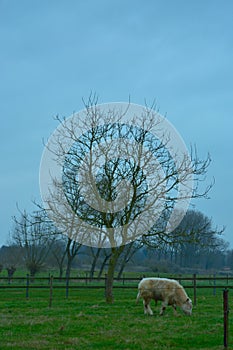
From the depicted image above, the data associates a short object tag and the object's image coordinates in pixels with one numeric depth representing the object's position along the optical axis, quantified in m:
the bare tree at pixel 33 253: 40.66
